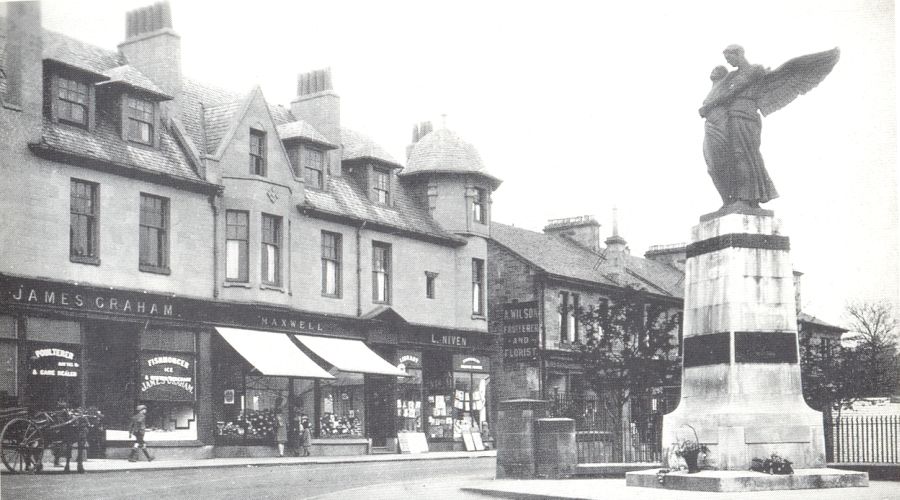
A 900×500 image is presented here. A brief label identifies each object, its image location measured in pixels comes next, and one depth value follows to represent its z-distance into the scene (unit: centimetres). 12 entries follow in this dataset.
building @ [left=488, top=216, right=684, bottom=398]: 3806
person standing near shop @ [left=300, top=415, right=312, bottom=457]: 2798
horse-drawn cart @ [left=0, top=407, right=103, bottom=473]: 1720
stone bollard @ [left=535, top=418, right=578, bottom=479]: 1819
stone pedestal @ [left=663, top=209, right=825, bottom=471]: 1495
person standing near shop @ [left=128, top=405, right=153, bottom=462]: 2317
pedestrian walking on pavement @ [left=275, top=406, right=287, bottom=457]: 2773
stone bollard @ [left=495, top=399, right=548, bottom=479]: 1838
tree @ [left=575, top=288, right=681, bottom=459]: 2591
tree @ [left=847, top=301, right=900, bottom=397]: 1600
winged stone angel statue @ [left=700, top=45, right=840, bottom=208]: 1555
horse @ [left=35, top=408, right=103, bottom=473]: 1778
